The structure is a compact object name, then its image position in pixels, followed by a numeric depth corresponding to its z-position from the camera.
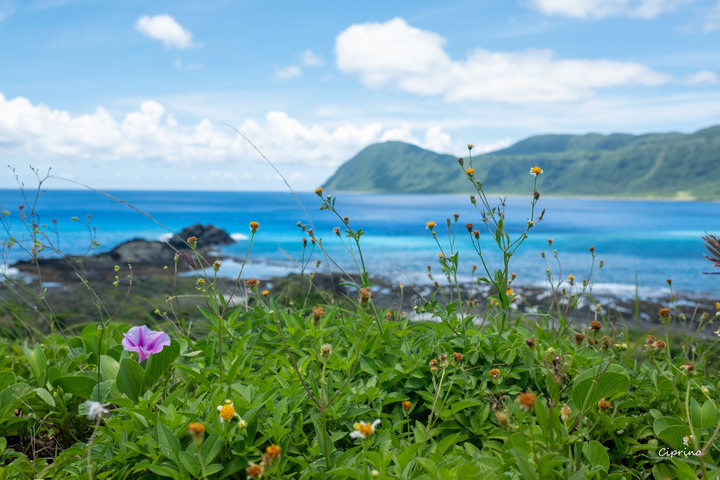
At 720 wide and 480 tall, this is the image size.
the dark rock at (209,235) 32.16
